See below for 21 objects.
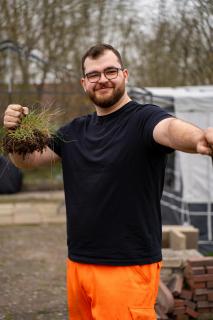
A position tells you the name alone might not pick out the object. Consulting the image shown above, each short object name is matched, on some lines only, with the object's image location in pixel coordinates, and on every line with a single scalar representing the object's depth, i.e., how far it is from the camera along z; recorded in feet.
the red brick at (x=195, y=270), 14.79
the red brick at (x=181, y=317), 14.20
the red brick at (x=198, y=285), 14.56
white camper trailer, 22.85
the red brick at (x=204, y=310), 14.55
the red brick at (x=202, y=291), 14.51
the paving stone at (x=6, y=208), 31.63
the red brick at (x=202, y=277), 14.58
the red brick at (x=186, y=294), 14.46
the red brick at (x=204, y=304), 14.56
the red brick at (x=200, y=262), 14.92
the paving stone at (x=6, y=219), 28.48
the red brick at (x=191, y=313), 14.32
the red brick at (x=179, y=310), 14.21
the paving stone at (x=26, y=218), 29.00
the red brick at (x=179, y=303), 14.32
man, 7.91
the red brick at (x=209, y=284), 14.60
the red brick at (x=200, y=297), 14.55
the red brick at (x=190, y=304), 14.42
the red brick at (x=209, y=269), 14.71
